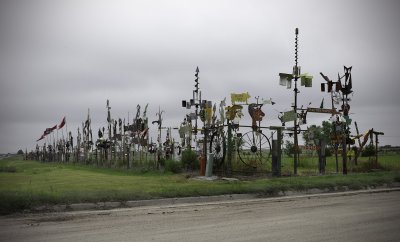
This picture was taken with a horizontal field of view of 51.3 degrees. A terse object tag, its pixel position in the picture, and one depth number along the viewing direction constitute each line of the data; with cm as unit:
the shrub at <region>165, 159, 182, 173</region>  2383
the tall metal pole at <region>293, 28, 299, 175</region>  2225
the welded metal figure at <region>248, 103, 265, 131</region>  2195
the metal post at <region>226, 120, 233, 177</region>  2084
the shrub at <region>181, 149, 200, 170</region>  2392
